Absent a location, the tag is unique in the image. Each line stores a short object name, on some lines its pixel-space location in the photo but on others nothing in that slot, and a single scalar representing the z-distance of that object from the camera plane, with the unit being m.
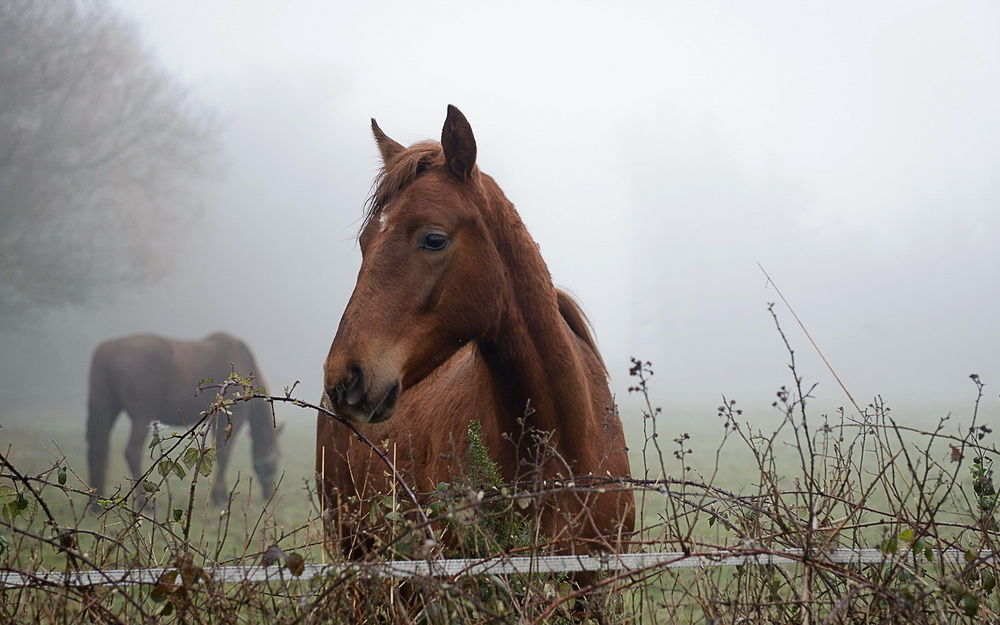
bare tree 16.05
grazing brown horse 12.54
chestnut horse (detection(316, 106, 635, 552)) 2.34
